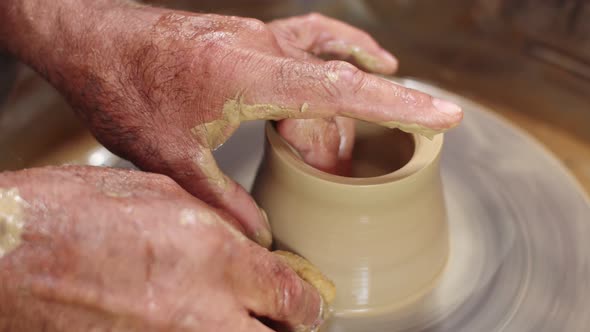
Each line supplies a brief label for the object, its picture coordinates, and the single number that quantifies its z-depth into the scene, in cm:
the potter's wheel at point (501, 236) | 51
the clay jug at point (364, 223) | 49
